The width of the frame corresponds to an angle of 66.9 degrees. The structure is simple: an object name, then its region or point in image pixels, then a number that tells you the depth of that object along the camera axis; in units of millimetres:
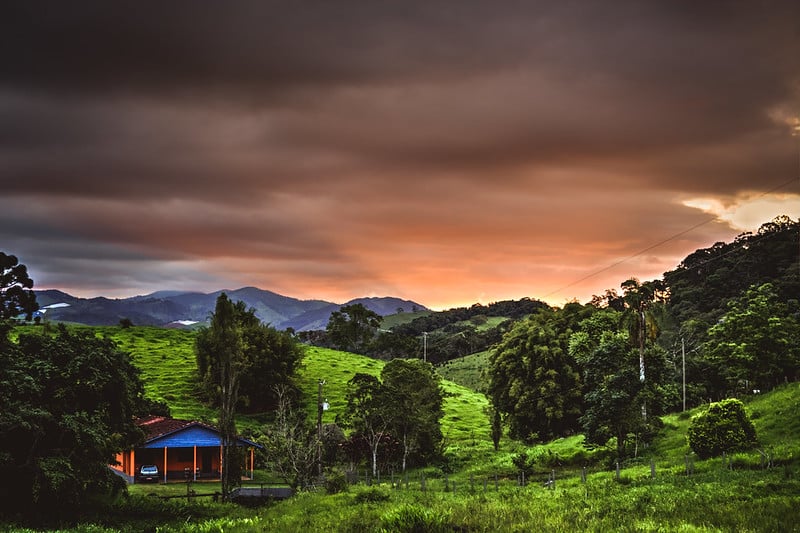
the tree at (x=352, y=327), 141250
